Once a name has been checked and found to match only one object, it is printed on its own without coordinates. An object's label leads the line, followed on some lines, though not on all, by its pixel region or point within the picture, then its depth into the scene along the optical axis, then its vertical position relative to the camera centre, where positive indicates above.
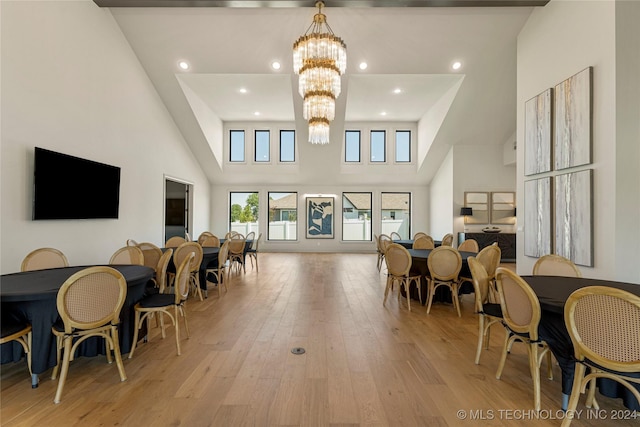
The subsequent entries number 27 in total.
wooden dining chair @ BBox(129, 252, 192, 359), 2.85 -0.87
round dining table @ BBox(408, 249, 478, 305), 4.57 -1.05
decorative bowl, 8.92 -0.36
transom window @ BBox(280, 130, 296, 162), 10.45 +2.46
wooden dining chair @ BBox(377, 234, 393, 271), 7.03 -0.78
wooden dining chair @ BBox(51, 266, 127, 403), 2.18 -0.72
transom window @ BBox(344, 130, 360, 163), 10.44 +2.55
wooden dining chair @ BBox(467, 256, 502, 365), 2.70 -0.75
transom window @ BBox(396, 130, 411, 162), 10.36 +2.54
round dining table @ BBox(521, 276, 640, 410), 1.95 -0.87
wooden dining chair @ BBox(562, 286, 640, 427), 1.64 -0.68
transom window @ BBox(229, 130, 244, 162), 10.45 +2.56
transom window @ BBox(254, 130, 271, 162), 10.42 +2.53
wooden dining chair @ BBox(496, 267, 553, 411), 2.08 -0.74
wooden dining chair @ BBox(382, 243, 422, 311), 4.37 -0.75
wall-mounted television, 3.80 +0.42
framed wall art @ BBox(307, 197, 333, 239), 10.95 +0.00
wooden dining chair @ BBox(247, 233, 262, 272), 7.34 -0.90
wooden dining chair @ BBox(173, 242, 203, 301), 4.50 -0.63
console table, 8.78 -0.68
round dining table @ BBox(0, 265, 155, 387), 2.22 -0.77
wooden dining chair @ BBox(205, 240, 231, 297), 5.09 -0.94
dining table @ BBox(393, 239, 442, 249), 7.04 -0.63
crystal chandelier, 3.95 +2.10
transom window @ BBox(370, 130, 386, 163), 10.41 +2.58
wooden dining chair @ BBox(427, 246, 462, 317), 4.12 -0.73
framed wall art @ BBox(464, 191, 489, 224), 8.96 +0.40
